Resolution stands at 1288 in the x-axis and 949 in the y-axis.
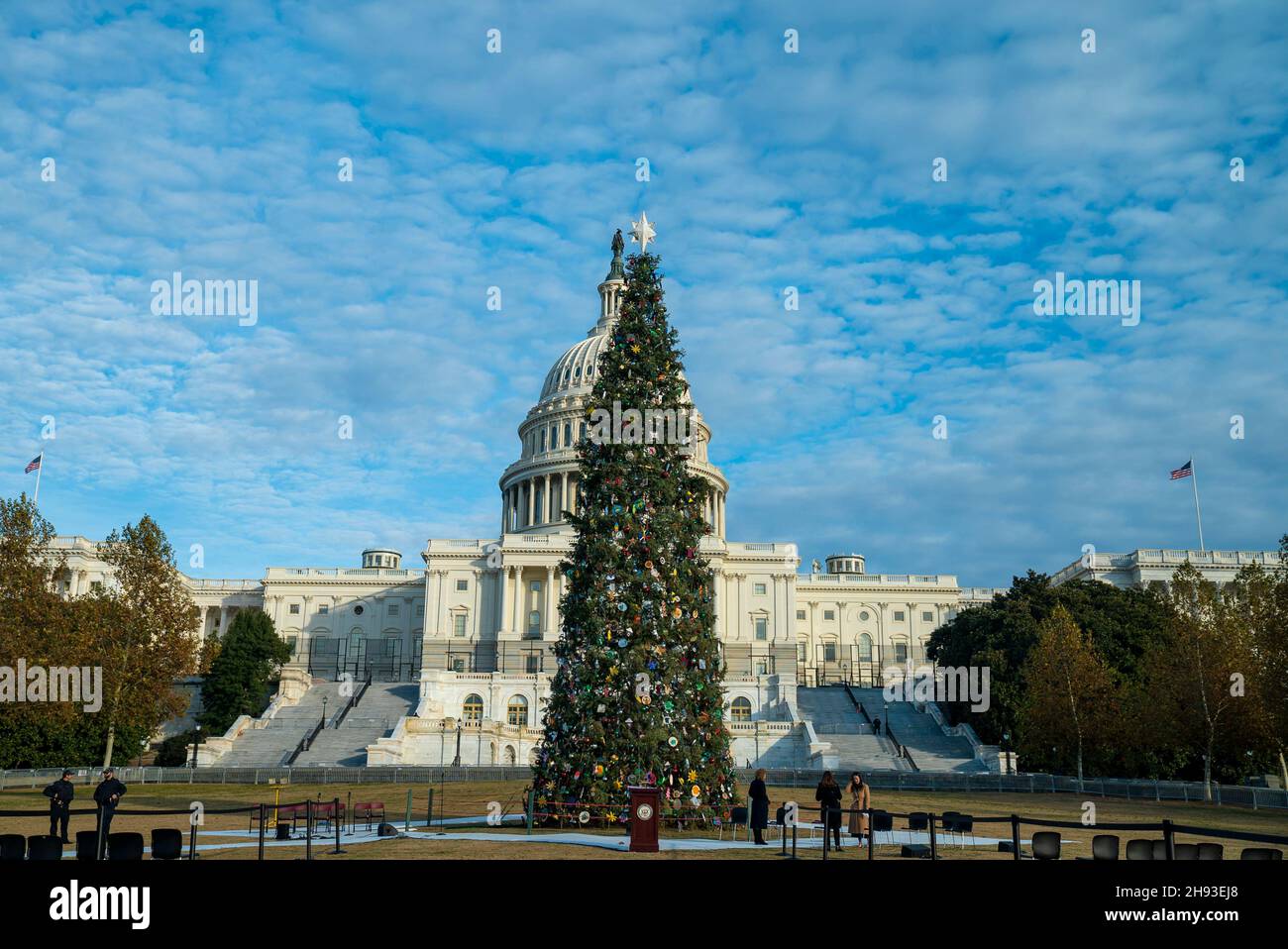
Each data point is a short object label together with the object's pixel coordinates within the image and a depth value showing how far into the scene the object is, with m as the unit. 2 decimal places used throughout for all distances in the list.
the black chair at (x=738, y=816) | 24.71
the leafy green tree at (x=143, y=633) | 50.66
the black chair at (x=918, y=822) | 20.04
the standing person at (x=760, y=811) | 23.64
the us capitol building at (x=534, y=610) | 80.81
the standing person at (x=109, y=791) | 21.52
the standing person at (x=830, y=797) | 22.50
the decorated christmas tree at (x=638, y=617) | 26.00
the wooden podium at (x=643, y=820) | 20.83
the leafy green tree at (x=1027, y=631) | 69.06
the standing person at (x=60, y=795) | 21.66
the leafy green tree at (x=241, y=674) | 78.06
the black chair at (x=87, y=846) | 16.02
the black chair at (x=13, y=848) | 14.10
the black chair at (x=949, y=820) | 21.83
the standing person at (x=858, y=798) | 24.48
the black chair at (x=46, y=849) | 14.41
